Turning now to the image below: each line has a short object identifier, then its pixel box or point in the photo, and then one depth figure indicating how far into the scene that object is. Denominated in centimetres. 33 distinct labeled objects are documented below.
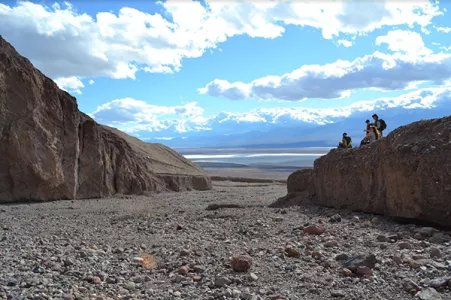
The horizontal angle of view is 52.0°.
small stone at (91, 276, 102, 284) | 543
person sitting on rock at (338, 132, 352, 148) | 1429
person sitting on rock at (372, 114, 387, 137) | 1393
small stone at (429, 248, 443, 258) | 611
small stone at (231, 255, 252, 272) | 583
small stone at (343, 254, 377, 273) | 575
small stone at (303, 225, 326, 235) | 797
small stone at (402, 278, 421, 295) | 503
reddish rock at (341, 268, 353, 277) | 562
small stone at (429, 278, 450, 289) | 498
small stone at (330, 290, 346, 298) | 502
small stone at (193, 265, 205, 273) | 592
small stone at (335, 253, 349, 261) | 625
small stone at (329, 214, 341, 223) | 929
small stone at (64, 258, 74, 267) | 598
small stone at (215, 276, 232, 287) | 541
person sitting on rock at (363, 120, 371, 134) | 1432
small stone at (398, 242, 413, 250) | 668
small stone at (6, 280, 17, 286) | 516
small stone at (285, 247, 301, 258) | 655
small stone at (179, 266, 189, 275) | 586
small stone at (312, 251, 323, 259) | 643
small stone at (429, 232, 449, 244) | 695
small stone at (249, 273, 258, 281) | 554
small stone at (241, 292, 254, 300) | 499
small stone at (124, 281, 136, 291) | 535
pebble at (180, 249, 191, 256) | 661
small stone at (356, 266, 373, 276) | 554
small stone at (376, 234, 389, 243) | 728
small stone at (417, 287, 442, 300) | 477
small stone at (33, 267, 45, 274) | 564
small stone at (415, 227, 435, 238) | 743
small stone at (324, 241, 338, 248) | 705
